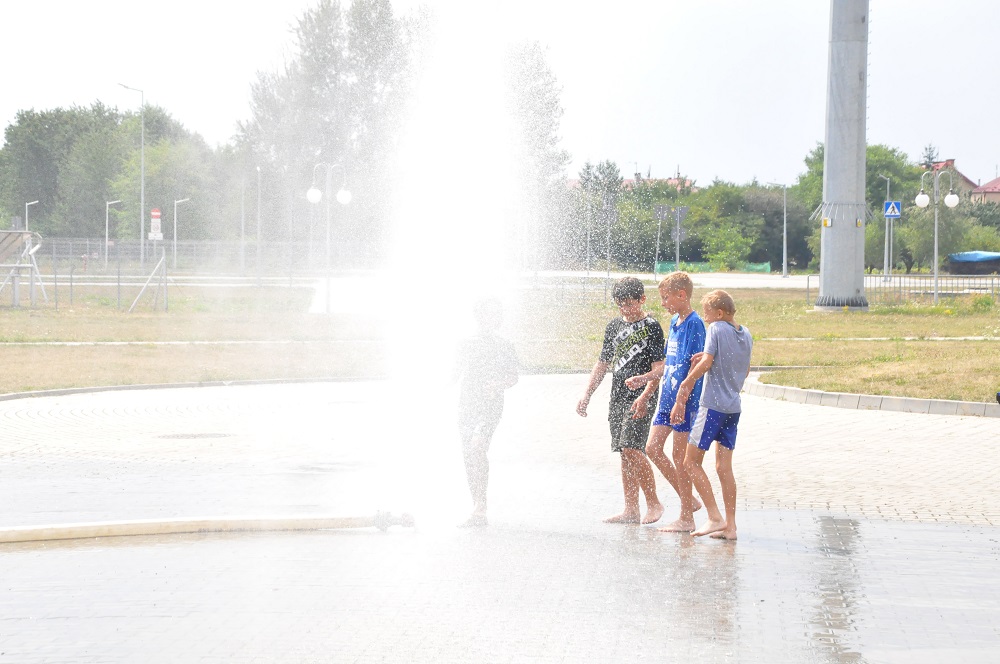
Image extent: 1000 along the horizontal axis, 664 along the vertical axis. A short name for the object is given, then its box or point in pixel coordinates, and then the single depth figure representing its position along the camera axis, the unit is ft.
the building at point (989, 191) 531.91
